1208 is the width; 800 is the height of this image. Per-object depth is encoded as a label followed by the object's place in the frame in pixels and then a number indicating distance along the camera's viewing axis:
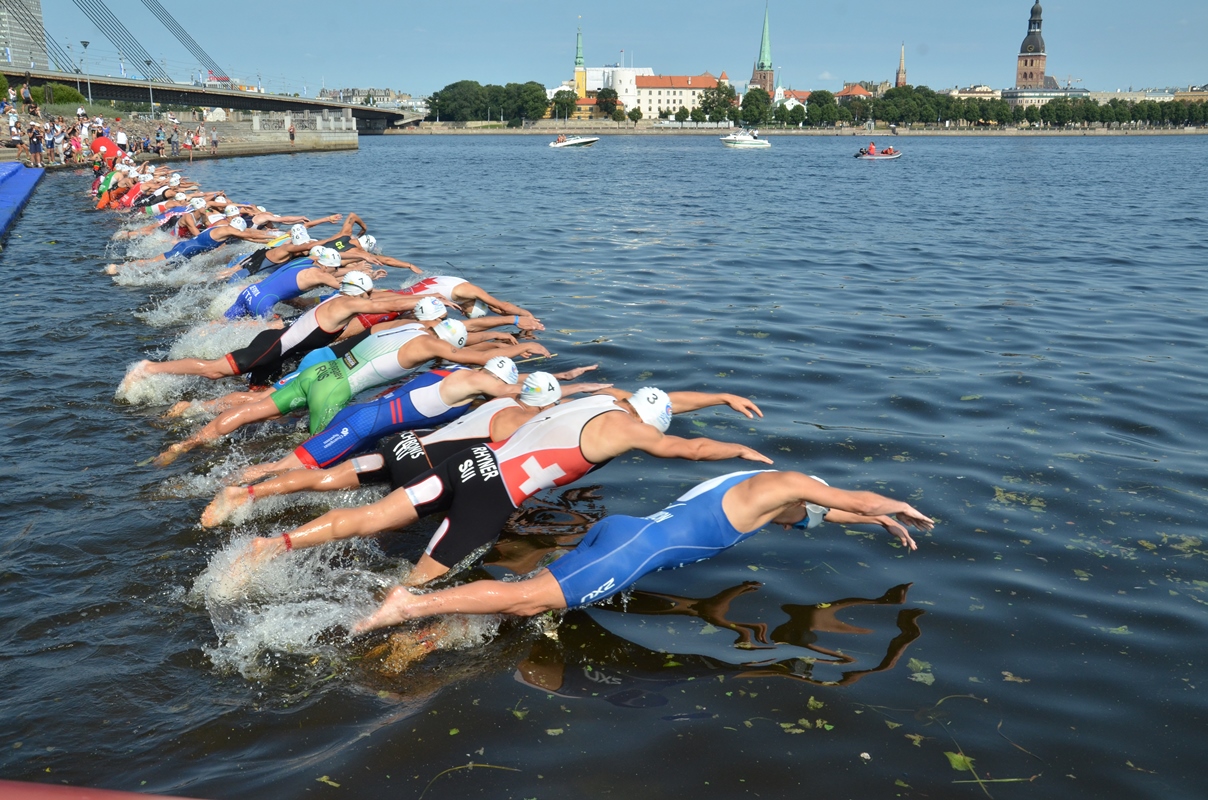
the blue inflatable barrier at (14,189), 25.08
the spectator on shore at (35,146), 42.12
